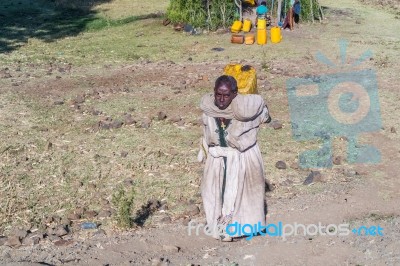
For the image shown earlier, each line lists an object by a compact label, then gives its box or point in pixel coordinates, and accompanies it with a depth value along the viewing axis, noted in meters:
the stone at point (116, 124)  9.84
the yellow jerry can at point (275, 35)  14.91
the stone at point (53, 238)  6.61
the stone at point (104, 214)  7.15
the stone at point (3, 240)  6.57
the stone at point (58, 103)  11.06
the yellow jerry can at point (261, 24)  15.10
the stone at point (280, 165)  8.26
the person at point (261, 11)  15.76
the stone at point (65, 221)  7.03
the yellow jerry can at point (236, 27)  15.73
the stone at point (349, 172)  8.06
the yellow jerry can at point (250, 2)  16.06
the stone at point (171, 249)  6.33
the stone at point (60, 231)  6.74
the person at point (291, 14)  16.03
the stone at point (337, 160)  8.40
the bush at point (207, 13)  16.17
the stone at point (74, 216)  7.16
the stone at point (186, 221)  6.91
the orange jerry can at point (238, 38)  14.83
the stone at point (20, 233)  6.67
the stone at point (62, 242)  6.53
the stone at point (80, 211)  7.25
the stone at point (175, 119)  10.03
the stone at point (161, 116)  10.12
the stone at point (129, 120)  9.98
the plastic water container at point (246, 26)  15.77
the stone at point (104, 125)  9.81
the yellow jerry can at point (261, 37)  14.76
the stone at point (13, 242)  6.52
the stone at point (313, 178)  7.84
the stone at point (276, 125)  9.66
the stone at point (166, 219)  7.00
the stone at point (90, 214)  7.17
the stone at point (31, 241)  6.55
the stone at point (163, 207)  7.32
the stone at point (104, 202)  7.51
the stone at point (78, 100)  11.07
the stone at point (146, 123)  9.84
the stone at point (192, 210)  7.15
